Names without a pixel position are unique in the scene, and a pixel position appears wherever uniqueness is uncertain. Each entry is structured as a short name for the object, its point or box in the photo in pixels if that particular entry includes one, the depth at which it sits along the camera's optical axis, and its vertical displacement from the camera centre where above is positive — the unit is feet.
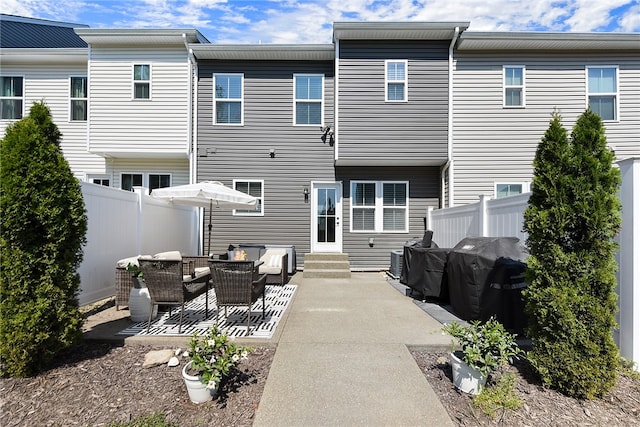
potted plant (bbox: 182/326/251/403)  8.45 -3.81
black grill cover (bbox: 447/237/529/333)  13.19 -2.52
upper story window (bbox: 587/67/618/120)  29.40 +11.76
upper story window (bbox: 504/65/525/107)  29.71 +12.16
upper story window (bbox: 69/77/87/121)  32.91 +11.93
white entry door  31.89 +0.31
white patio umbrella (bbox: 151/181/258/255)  20.75 +1.56
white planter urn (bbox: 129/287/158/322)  15.08 -3.91
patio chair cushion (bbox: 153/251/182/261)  19.17 -2.13
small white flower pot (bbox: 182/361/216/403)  8.55 -4.44
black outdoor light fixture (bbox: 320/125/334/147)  31.30 +8.28
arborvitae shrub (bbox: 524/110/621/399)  8.99 -1.20
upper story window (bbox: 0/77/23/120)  32.78 +12.26
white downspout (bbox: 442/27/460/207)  29.43 +8.42
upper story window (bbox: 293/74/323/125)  31.58 +12.06
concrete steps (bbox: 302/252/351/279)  28.71 -4.07
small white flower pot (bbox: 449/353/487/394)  9.10 -4.38
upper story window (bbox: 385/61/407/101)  29.53 +12.48
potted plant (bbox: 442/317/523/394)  8.95 -3.67
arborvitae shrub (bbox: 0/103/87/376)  9.38 -0.86
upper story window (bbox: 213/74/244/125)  31.48 +11.60
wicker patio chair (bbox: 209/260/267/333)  13.66 -2.59
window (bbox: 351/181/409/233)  31.99 +1.39
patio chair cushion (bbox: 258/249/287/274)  24.26 -3.16
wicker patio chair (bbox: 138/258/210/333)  13.75 -2.59
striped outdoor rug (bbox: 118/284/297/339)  13.58 -4.70
